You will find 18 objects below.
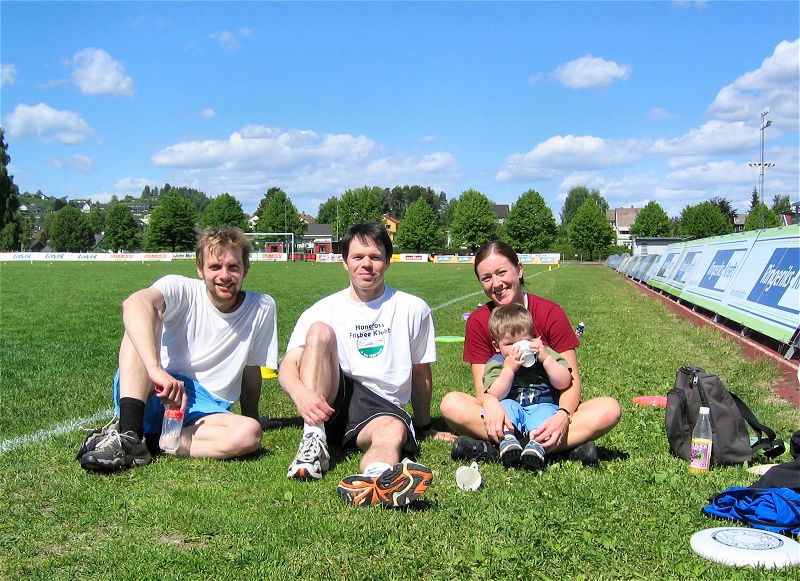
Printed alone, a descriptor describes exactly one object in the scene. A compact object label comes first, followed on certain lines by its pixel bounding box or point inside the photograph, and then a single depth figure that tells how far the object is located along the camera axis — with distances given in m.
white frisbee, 2.95
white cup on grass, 3.97
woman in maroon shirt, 4.38
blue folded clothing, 3.31
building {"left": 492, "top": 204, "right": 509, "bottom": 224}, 165.25
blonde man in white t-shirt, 4.39
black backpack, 4.45
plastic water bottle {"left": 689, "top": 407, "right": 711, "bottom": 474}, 4.34
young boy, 4.29
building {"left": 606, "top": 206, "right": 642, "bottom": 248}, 162.62
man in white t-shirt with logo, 4.36
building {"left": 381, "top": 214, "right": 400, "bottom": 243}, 161.73
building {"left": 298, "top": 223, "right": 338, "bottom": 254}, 103.38
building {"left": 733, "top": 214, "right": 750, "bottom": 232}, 135.91
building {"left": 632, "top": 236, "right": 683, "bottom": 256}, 61.03
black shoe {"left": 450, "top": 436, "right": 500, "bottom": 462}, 4.54
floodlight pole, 41.74
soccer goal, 92.86
